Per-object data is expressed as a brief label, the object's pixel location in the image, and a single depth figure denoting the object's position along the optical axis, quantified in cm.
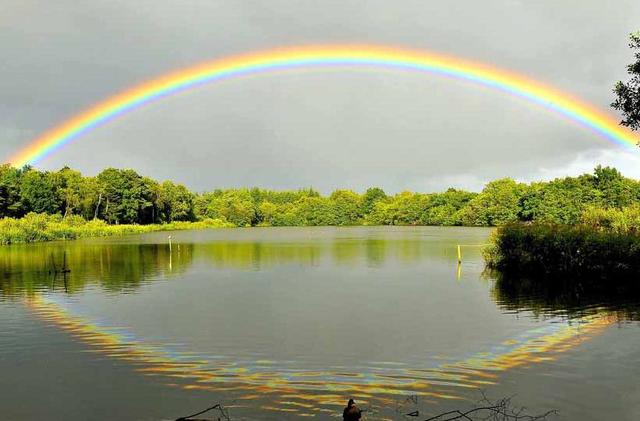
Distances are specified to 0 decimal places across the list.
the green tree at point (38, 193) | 12675
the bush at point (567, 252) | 3466
